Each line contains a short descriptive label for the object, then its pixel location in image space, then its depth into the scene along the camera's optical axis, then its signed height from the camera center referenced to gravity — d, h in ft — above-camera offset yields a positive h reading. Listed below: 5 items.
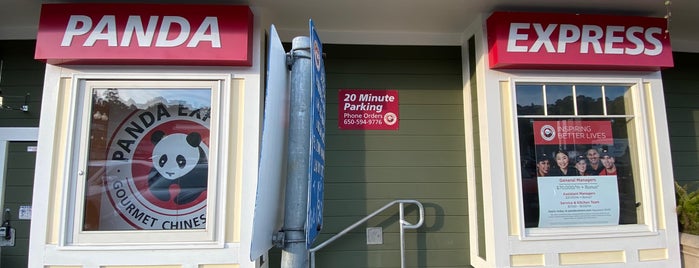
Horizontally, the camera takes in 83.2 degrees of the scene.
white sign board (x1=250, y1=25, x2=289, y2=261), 3.47 +0.29
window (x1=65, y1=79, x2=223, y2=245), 9.91 +0.70
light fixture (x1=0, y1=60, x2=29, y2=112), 12.01 +2.57
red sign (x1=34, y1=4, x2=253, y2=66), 9.75 +3.84
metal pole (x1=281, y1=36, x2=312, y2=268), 3.84 +0.16
